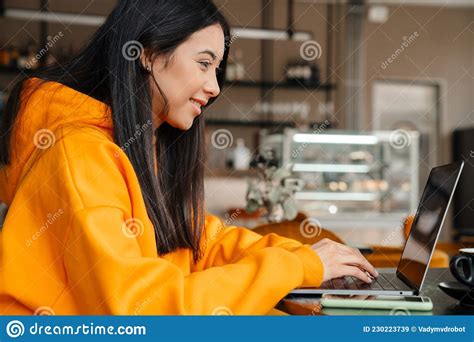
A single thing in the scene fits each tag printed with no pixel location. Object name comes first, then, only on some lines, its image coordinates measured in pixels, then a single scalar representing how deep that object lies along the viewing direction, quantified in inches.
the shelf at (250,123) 246.5
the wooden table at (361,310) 37.4
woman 33.7
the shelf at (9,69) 218.8
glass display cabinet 199.2
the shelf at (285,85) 249.8
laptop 40.8
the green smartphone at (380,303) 37.4
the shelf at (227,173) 198.1
